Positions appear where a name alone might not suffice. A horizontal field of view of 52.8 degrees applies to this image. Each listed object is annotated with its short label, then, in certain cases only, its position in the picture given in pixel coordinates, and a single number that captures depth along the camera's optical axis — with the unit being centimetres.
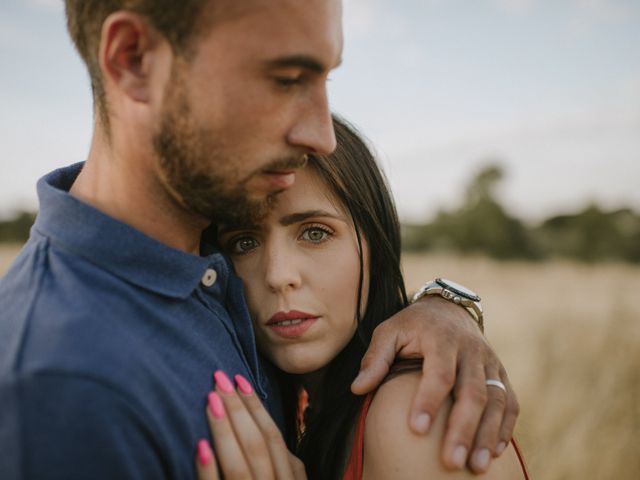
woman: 43
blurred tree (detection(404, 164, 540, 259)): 2073
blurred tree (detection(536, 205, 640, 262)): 1839
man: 35
